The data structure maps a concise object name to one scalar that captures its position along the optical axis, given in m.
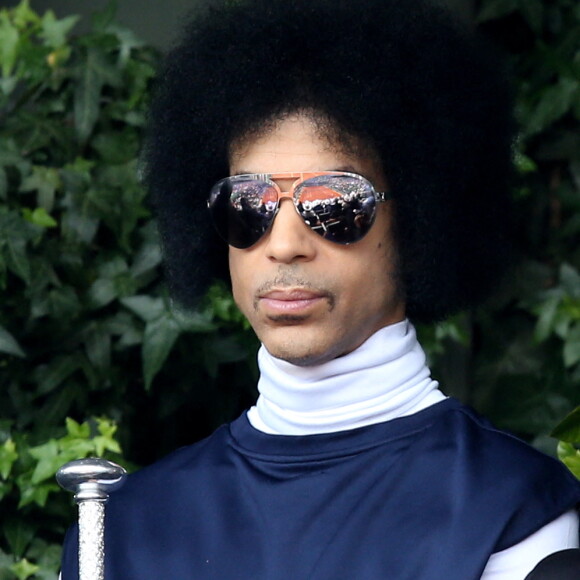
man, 4.96
